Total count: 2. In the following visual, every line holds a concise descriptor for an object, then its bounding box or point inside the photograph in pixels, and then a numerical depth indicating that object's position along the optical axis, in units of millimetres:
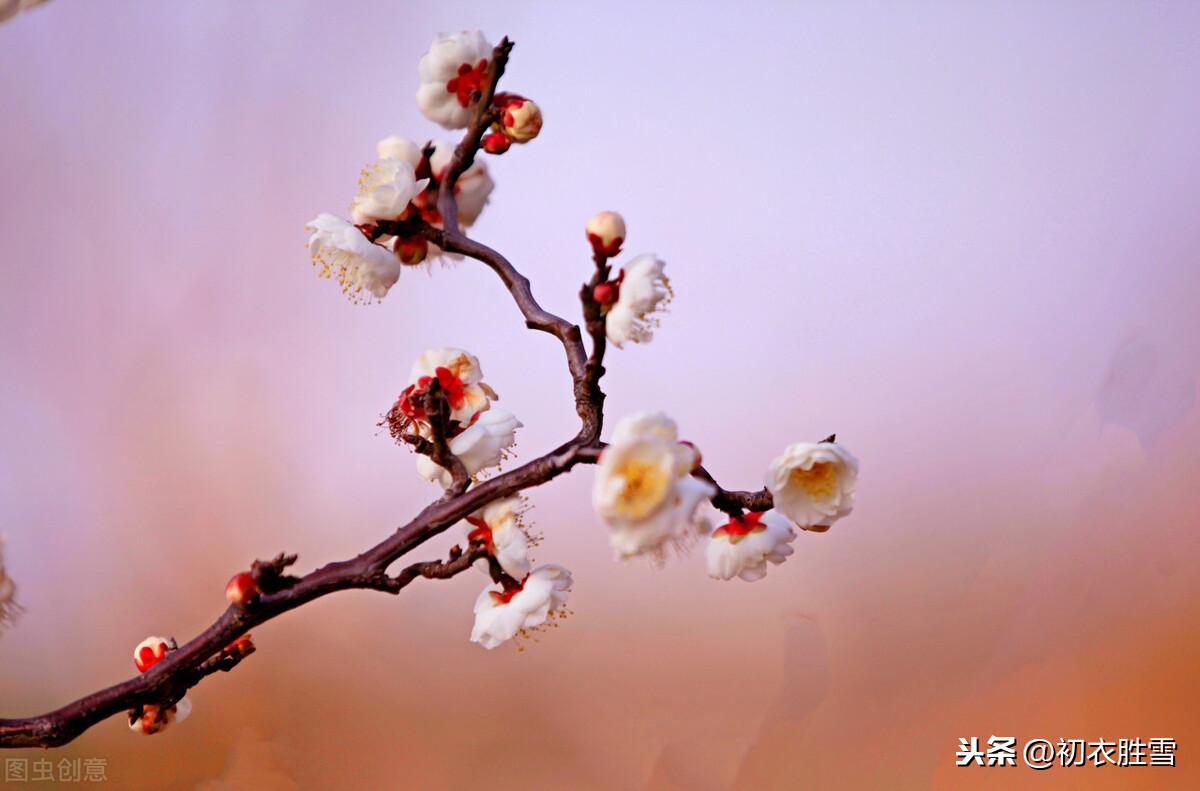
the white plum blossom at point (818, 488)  1664
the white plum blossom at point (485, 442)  1699
